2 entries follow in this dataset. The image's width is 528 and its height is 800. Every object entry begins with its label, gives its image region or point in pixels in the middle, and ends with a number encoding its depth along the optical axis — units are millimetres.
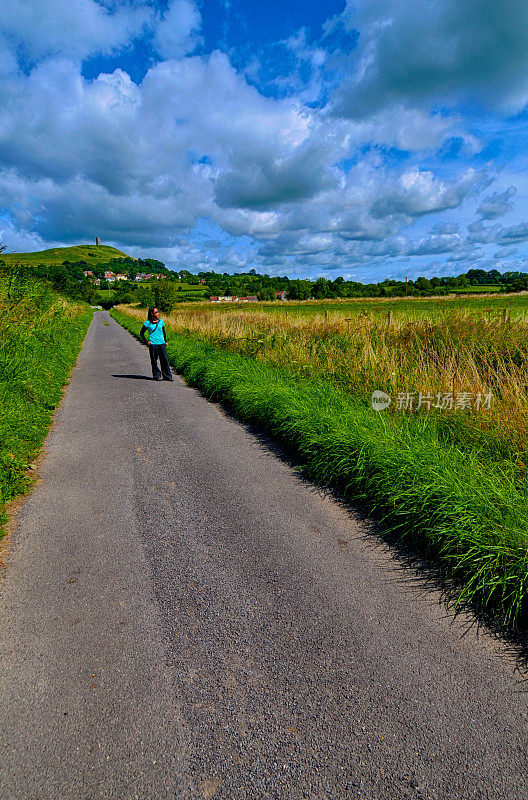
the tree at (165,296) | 60866
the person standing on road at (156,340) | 11281
